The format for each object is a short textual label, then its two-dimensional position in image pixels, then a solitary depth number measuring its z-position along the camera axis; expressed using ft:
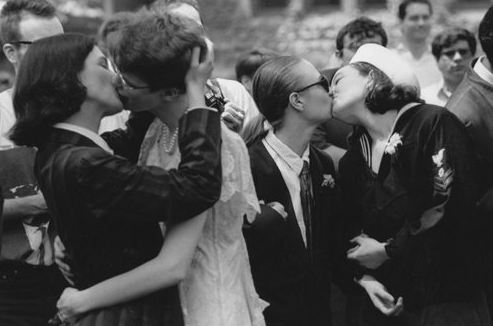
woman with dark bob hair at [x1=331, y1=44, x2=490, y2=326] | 11.40
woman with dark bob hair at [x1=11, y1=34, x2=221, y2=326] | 8.53
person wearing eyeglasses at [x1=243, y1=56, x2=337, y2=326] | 11.56
